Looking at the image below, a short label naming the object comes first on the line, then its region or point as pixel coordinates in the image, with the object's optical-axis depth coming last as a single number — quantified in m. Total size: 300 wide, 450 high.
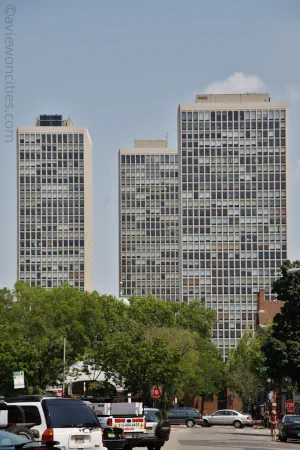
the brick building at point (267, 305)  161.89
